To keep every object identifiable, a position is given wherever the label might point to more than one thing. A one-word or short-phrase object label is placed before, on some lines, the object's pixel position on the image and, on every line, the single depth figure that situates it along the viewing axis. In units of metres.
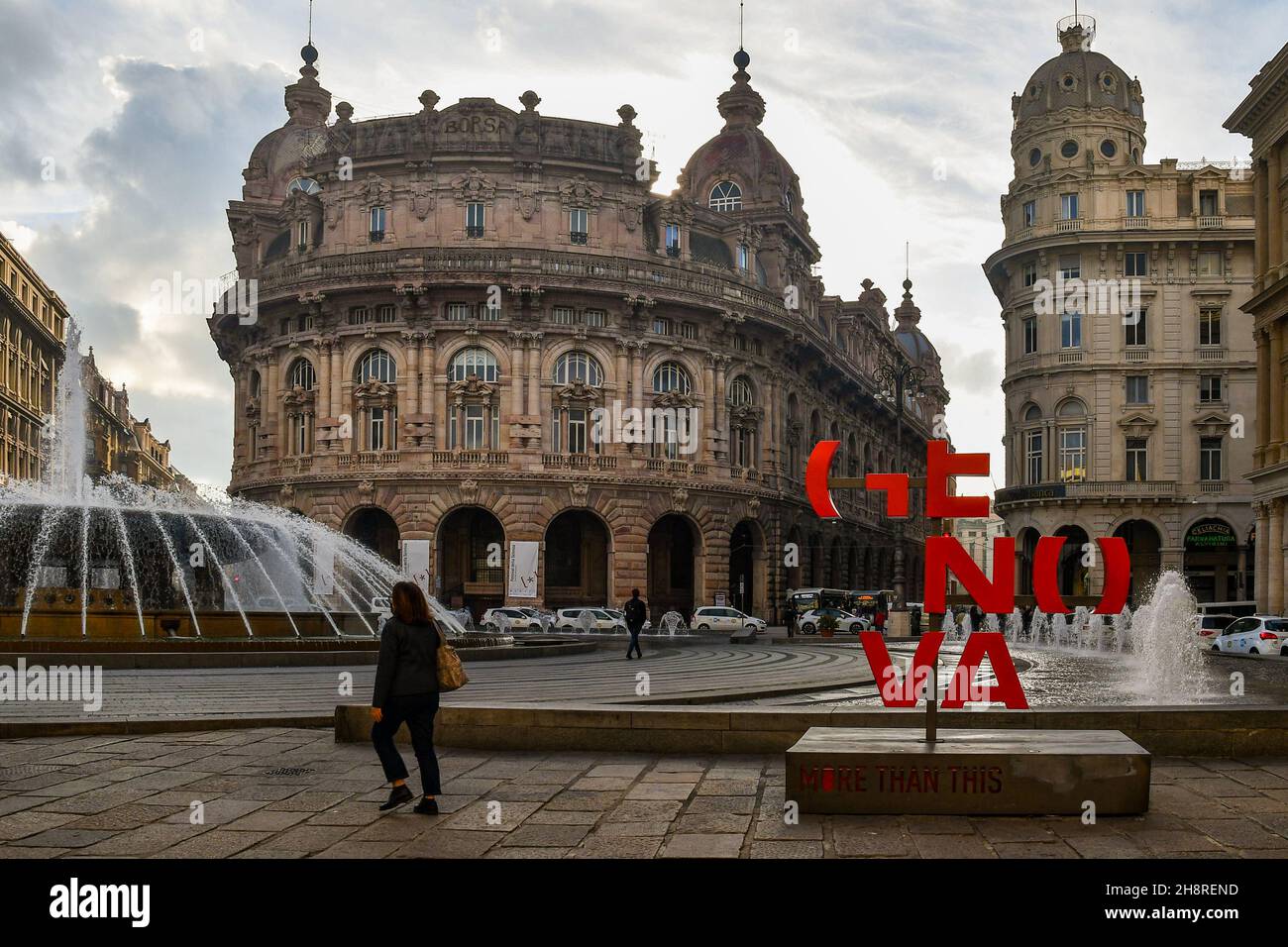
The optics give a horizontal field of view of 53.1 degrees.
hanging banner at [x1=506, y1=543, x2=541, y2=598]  48.53
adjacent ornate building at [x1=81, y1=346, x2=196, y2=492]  105.31
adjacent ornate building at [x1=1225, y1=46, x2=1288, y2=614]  37.62
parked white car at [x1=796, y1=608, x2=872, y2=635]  45.43
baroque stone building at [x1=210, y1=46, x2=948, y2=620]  49.28
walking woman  8.63
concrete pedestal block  8.20
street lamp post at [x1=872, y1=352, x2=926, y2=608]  41.95
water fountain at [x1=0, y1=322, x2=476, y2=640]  22.64
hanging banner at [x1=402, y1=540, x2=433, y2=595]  48.31
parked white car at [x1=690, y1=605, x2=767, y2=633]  47.78
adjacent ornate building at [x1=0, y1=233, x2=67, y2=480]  76.62
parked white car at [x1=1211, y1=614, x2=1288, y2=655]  32.88
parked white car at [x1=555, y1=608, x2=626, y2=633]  43.72
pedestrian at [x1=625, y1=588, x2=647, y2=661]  26.14
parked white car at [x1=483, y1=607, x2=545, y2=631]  44.31
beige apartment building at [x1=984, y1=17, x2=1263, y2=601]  55.91
